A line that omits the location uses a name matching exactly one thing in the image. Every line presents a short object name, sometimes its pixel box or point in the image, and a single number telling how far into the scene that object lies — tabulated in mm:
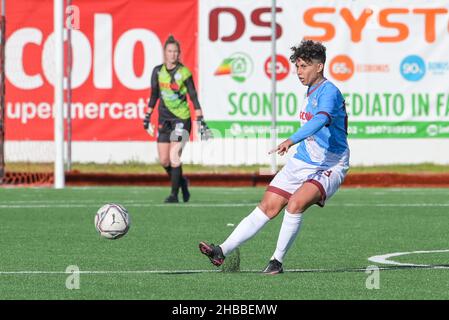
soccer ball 13008
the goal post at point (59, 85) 23031
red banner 25750
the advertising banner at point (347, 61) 25859
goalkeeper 20172
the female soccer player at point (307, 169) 11133
